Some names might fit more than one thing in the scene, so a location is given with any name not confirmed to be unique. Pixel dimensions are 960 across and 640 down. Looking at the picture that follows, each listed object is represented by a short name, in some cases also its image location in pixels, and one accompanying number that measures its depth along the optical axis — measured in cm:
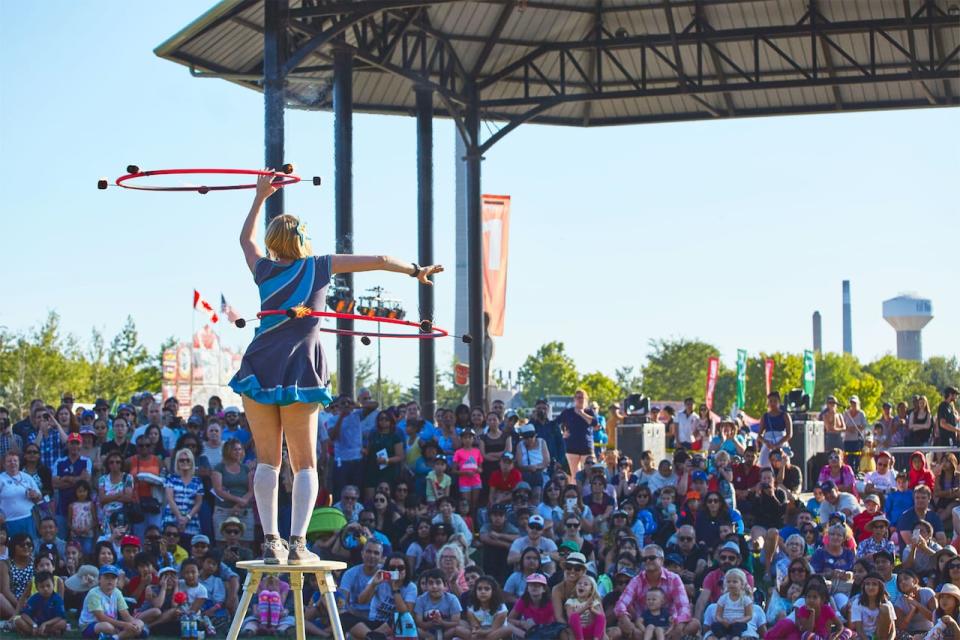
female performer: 622
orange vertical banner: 2114
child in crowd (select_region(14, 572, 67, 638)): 1206
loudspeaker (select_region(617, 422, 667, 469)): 2062
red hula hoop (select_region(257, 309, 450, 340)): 619
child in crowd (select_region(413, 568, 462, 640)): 1237
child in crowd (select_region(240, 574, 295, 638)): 1243
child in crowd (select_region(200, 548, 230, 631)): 1253
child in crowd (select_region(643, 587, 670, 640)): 1230
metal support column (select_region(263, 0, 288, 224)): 1471
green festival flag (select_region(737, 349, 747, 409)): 3813
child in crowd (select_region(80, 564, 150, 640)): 1196
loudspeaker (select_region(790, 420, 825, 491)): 1942
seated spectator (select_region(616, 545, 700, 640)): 1234
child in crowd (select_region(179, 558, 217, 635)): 1235
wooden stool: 603
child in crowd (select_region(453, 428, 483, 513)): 1420
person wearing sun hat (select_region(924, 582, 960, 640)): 1126
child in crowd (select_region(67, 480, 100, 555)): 1299
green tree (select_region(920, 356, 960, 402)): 9762
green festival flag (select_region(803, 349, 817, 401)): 3712
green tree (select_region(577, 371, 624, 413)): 6725
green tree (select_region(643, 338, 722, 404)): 7781
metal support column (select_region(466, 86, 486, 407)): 1983
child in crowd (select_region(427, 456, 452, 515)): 1403
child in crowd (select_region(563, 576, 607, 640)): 1212
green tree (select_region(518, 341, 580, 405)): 6838
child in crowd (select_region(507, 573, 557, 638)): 1240
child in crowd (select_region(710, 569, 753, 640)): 1220
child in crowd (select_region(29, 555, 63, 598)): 1226
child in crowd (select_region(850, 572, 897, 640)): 1166
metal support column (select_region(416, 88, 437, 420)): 1905
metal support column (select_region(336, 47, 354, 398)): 1705
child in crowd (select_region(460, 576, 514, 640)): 1228
